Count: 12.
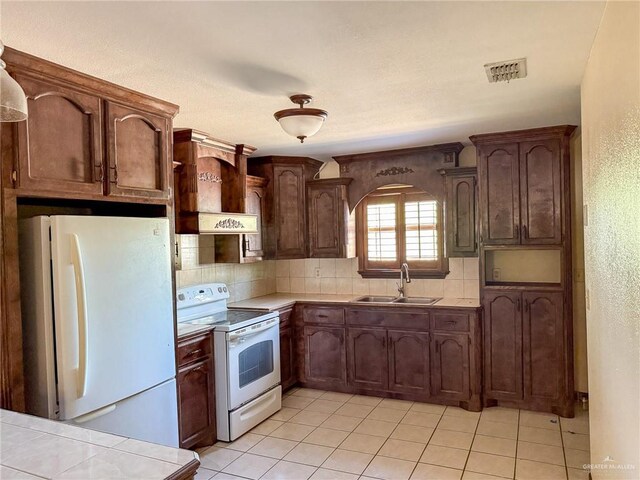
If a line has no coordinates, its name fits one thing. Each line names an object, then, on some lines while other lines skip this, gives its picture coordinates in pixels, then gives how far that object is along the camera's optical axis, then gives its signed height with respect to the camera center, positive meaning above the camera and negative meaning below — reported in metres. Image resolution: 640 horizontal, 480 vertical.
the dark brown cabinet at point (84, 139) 1.90 +0.49
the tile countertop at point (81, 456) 1.28 -0.64
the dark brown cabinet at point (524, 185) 3.64 +0.39
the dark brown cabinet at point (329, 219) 4.66 +0.19
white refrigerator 1.96 -0.37
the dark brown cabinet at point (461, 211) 4.11 +0.21
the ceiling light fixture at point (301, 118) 2.58 +0.68
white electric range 3.38 -0.91
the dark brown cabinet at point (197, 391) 3.10 -1.06
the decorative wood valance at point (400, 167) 4.28 +0.67
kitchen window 4.58 +0.02
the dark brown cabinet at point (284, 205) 4.65 +0.34
